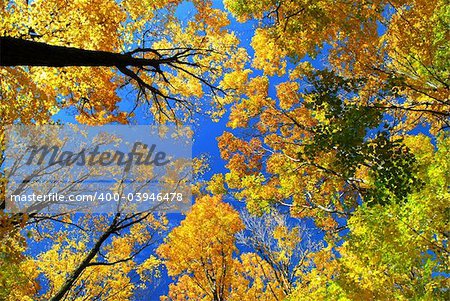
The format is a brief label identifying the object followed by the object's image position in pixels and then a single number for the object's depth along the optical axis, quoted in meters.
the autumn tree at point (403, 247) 5.86
